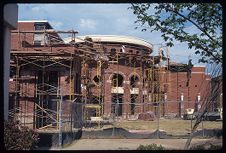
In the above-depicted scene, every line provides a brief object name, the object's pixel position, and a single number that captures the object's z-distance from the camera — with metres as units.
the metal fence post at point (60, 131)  15.76
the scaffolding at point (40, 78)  25.55
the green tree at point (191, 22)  10.45
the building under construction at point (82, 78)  25.73
